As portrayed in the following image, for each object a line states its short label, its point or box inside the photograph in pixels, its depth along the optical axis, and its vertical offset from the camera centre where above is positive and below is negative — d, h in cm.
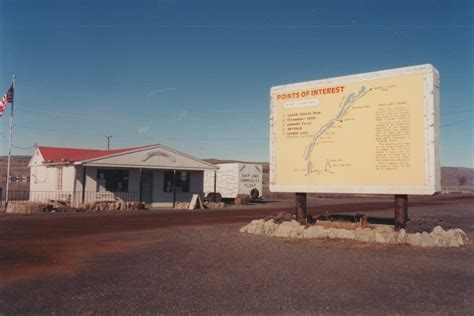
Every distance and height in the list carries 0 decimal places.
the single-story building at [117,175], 2895 +52
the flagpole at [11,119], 2846 +383
